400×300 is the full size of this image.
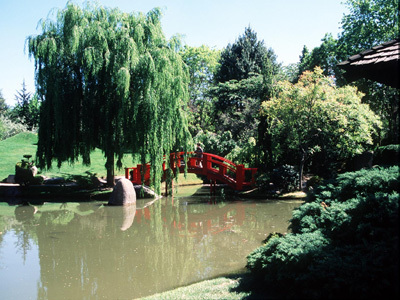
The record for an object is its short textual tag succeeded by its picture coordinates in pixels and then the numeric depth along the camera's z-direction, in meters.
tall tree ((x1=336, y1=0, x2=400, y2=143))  23.41
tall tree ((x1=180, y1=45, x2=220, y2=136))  37.62
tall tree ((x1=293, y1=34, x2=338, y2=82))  26.92
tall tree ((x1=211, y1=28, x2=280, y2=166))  26.66
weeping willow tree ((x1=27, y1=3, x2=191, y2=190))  14.91
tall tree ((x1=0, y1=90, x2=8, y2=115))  54.64
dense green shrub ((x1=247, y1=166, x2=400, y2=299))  3.64
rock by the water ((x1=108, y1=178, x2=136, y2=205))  15.63
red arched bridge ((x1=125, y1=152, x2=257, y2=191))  17.84
